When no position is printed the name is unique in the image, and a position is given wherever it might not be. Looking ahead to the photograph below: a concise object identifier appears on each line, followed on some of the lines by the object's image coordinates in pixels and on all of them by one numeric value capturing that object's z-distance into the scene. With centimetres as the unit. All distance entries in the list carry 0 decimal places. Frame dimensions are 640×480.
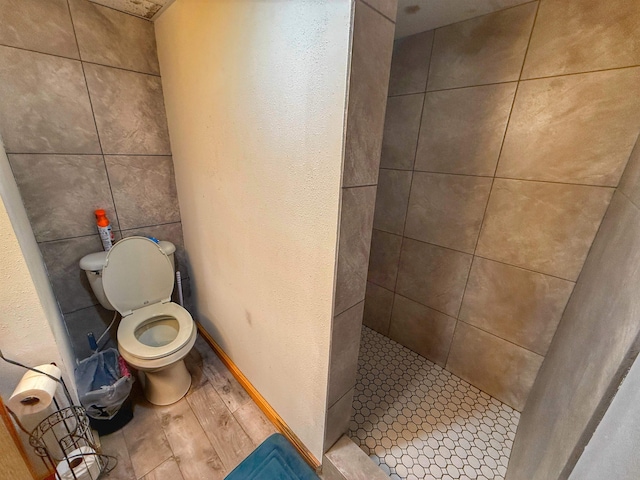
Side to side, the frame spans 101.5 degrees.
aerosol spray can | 145
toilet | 129
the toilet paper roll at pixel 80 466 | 103
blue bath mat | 112
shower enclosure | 100
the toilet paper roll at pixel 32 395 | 81
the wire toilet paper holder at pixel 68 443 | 93
